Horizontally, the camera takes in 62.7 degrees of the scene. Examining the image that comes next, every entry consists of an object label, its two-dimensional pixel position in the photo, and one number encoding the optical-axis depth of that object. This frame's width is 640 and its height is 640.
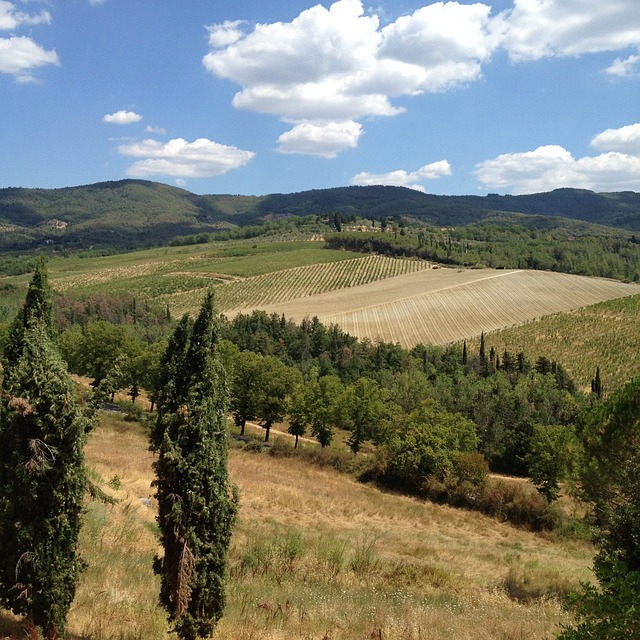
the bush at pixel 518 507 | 34.88
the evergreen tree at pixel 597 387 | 84.16
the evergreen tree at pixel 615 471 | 14.90
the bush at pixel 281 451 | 45.41
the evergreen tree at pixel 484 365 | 96.88
